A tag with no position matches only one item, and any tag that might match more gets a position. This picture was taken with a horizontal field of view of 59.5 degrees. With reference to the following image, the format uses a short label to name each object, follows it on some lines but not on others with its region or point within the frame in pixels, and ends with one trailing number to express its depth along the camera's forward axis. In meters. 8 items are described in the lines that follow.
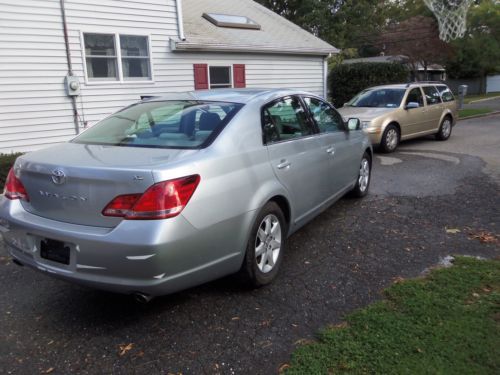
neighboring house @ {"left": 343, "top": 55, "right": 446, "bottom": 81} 38.88
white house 8.93
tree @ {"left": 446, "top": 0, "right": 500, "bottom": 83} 35.28
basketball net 16.78
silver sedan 2.66
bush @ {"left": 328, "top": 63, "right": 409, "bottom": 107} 17.59
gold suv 9.64
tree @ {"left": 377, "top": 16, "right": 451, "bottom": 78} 34.59
